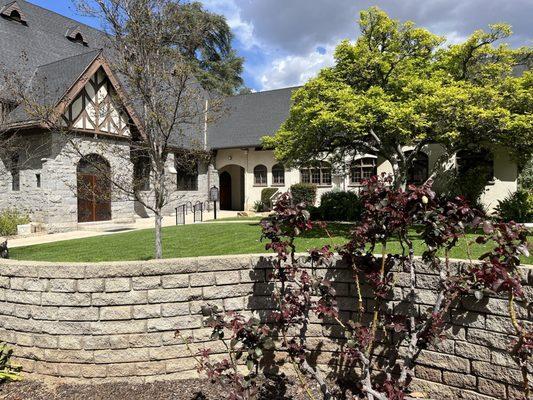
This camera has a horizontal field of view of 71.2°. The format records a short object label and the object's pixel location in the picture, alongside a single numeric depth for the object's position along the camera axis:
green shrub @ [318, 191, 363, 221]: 16.38
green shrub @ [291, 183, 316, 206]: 20.89
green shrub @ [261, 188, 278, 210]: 22.33
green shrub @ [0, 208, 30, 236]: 14.17
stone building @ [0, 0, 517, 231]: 14.83
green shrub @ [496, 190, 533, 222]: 14.10
